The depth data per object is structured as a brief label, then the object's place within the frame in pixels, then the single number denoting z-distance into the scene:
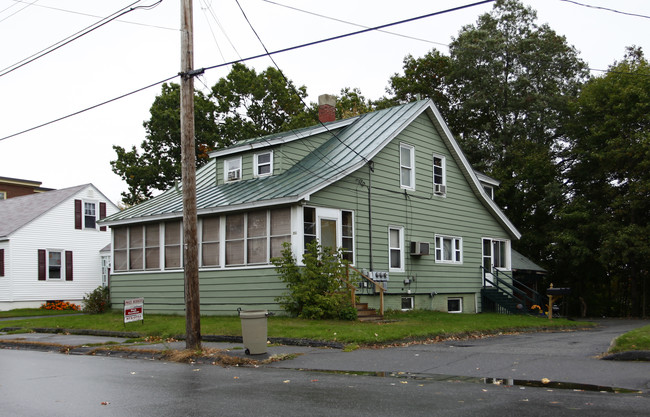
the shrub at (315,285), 18.62
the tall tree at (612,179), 31.09
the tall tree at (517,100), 37.62
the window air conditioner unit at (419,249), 23.83
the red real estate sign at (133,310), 19.02
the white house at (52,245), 34.28
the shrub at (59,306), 34.50
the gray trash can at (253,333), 13.10
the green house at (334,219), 20.84
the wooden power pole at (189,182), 13.57
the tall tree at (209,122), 44.81
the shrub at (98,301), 25.94
